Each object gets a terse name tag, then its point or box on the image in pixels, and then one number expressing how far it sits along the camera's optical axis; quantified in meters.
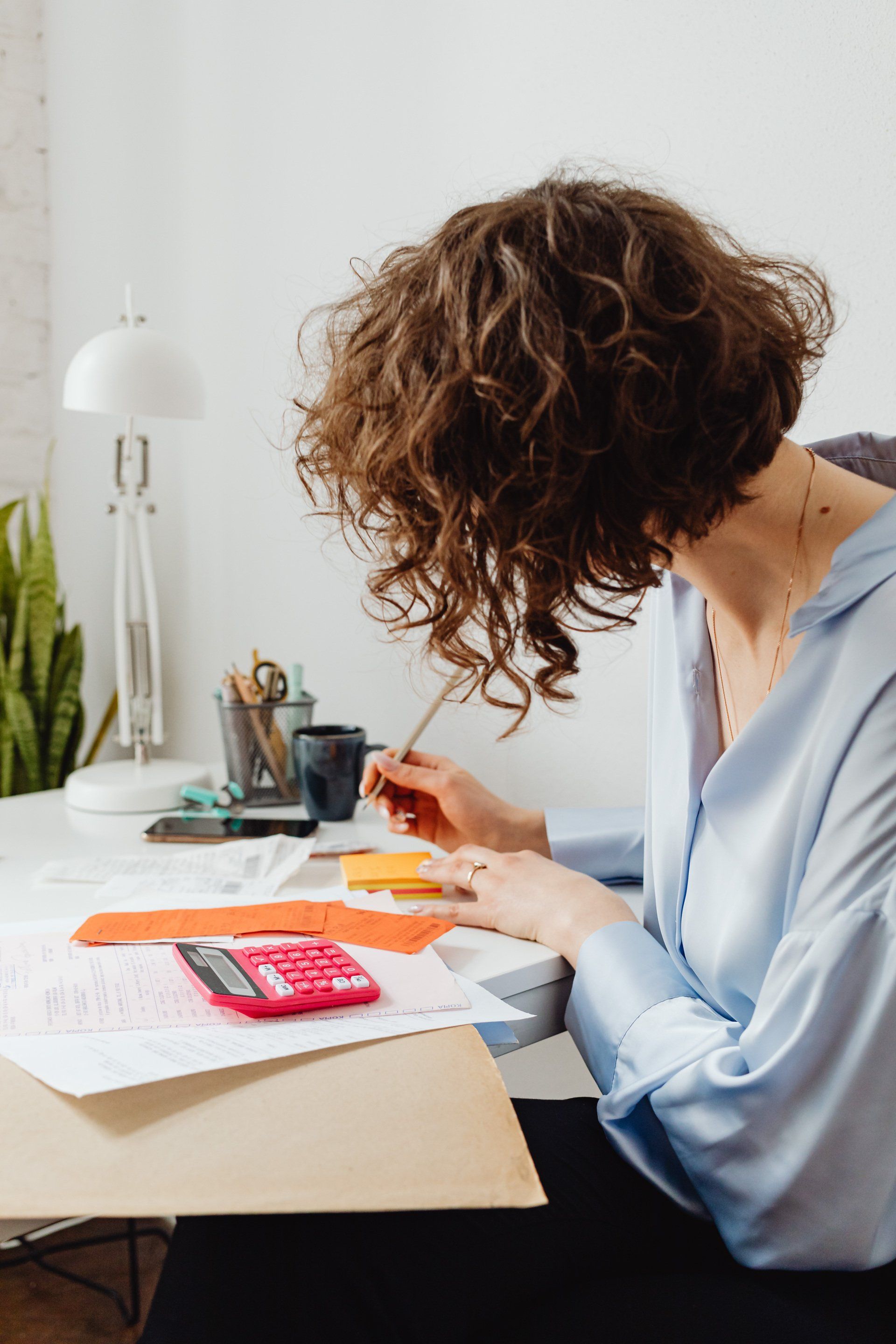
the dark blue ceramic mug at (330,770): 1.20
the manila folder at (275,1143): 0.47
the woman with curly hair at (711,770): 0.56
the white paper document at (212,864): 0.99
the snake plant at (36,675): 1.73
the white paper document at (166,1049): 0.55
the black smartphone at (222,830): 1.15
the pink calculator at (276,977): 0.65
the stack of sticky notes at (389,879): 0.95
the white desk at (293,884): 0.79
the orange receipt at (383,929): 0.80
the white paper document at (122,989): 0.64
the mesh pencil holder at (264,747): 1.32
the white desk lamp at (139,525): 1.29
